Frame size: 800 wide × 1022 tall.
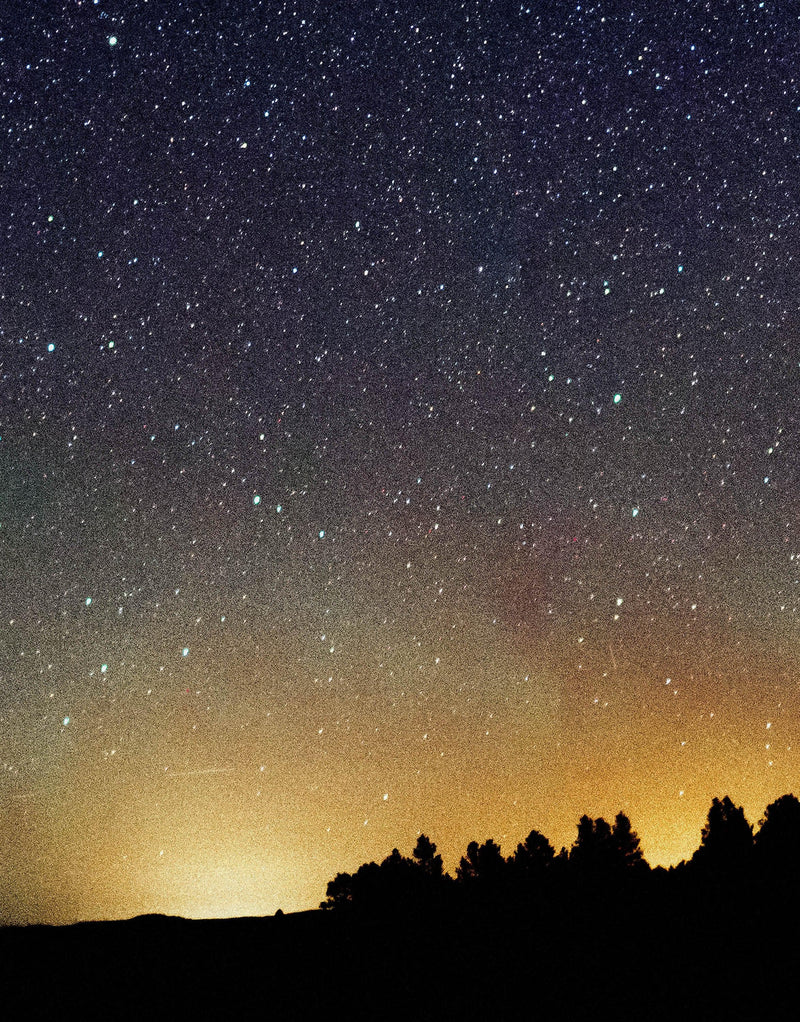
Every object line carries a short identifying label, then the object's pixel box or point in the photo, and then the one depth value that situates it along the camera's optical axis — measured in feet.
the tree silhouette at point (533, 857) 98.35
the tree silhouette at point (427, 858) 111.45
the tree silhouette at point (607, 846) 99.04
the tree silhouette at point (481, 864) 105.81
